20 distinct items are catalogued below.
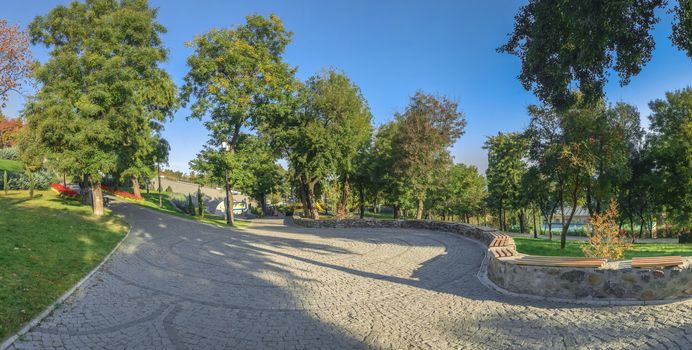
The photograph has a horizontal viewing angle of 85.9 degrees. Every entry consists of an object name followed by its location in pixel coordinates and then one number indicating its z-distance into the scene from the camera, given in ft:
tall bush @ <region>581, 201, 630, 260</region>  34.55
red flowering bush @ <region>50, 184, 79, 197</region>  101.40
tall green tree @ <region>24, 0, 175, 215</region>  64.49
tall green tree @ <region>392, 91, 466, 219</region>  96.63
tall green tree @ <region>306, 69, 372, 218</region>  100.83
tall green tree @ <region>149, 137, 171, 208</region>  91.98
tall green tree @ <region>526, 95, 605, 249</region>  53.26
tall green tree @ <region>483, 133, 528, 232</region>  125.90
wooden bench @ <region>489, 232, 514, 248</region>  38.83
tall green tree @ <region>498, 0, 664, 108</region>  24.95
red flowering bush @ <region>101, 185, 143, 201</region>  134.21
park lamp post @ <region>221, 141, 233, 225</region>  90.17
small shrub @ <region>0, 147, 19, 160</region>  144.87
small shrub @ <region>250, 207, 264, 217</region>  168.05
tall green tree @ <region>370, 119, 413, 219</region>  112.57
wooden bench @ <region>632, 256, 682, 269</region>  22.35
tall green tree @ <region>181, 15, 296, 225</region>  91.66
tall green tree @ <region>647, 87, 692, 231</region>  89.25
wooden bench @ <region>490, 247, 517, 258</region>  31.52
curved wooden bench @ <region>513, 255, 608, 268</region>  23.86
